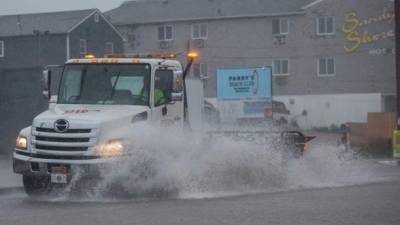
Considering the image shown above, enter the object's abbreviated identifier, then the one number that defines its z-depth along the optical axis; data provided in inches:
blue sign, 1595.7
